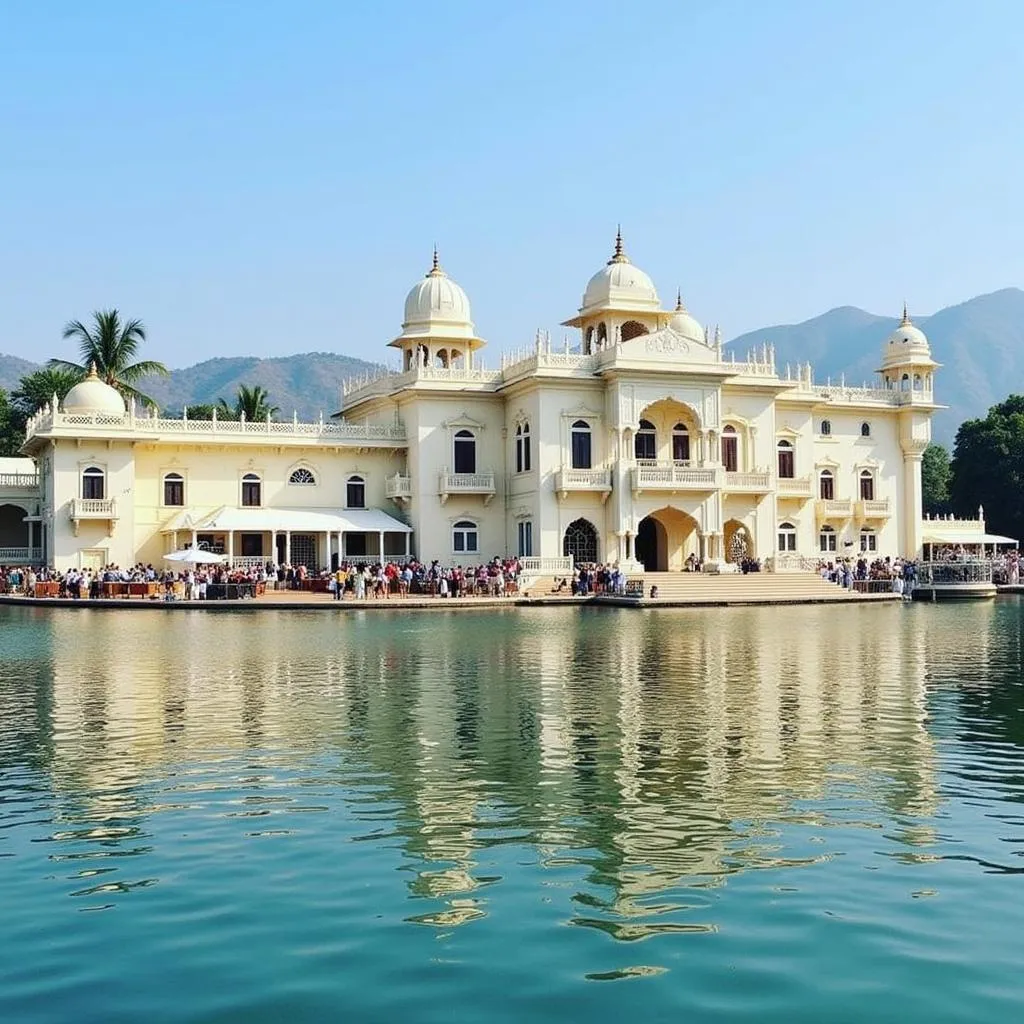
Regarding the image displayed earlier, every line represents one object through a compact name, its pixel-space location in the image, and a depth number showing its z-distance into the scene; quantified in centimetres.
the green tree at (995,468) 5772
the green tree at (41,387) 6284
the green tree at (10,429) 6281
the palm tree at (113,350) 4859
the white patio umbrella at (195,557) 3819
